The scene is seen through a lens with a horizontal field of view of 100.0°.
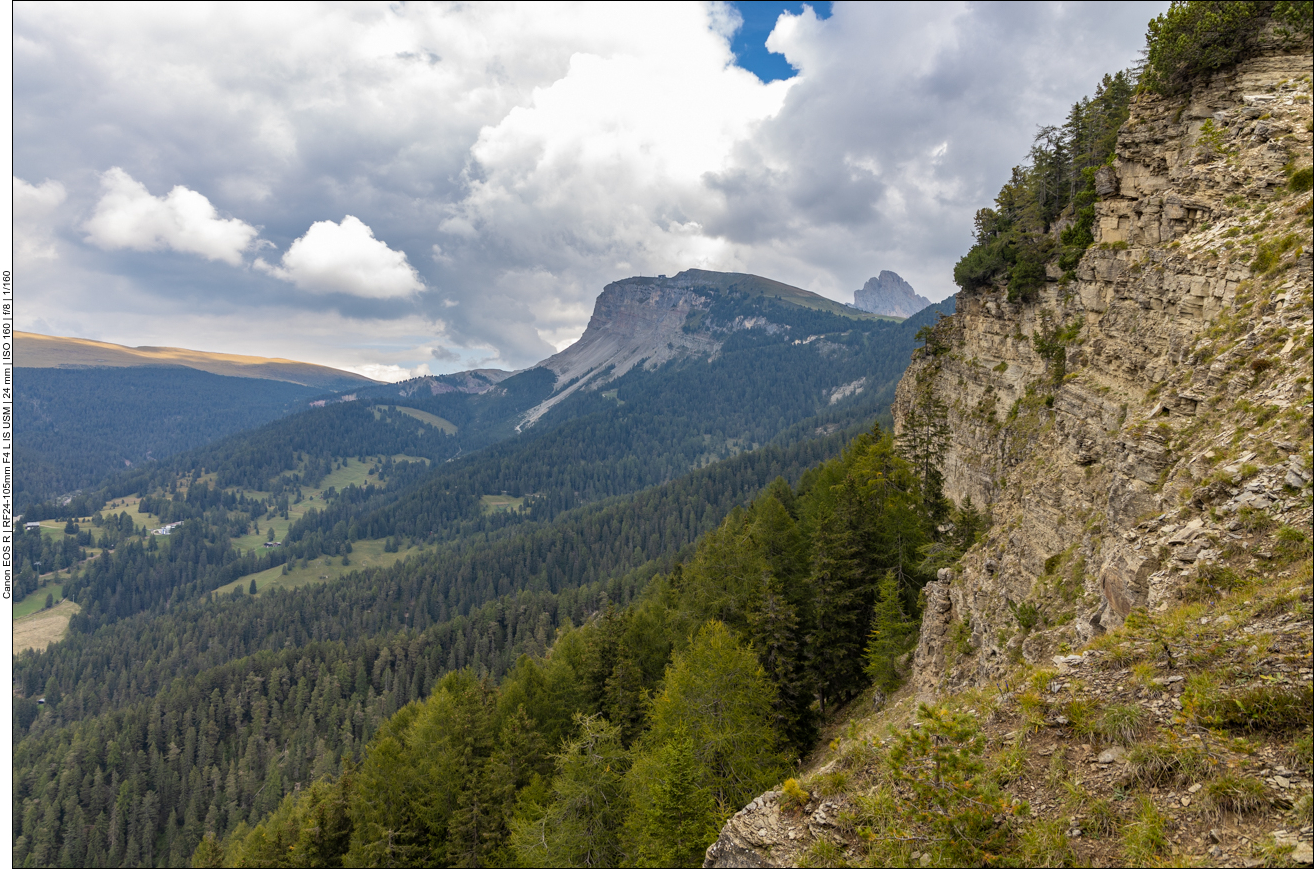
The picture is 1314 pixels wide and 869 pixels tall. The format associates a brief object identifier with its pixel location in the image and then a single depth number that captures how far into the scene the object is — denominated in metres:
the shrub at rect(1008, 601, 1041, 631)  18.30
